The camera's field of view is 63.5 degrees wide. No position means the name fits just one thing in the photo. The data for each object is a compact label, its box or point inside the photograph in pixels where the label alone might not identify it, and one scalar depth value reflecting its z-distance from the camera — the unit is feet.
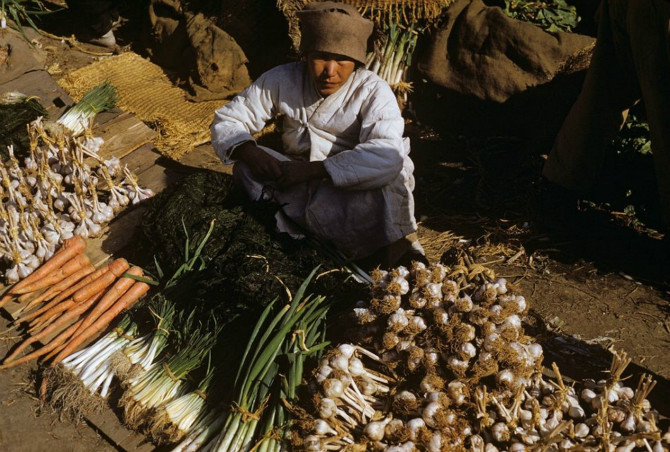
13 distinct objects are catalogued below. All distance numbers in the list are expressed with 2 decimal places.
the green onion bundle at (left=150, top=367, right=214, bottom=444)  9.32
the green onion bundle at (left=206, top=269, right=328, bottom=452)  8.80
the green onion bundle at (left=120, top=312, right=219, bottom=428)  9.65
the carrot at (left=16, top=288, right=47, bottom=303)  11.66
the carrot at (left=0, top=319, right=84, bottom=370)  10.72
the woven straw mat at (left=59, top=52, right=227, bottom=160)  16.67
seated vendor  11.22
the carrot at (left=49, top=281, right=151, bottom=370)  10.94
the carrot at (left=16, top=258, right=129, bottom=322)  11.53
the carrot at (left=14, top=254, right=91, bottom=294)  11.62
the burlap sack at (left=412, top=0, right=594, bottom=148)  15.42
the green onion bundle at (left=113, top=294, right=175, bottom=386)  10.12
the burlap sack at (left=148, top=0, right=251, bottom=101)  18.26
